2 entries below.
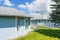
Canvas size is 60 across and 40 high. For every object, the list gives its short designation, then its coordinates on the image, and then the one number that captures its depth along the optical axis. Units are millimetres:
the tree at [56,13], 9710
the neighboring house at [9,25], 5223
